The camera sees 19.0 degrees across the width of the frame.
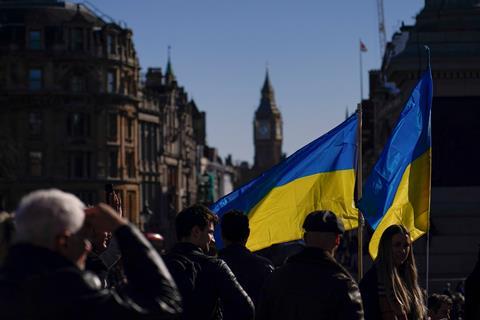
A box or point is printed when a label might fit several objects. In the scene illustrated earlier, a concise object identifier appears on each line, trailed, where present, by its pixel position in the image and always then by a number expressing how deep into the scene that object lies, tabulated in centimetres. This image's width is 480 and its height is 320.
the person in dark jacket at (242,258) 1070
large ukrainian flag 1335
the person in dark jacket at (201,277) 916
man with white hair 551
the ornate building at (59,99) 9256
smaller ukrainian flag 1272
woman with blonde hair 989
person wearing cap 856
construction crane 15050
